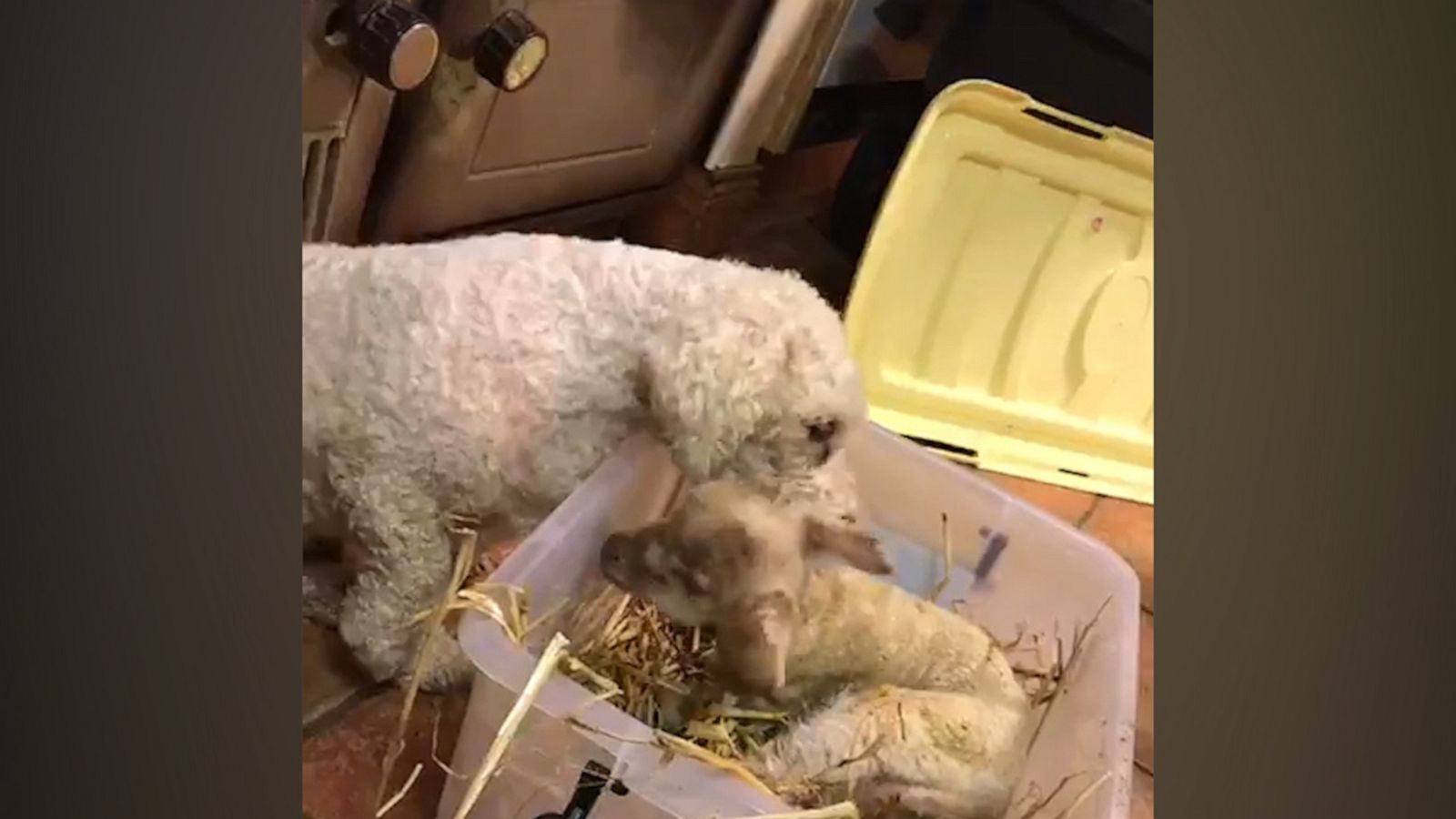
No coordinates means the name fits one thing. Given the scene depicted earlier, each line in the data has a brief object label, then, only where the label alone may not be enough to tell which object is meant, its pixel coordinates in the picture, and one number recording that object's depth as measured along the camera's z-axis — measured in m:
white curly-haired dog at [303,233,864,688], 0.74
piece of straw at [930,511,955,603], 0.80
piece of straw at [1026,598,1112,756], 0.75
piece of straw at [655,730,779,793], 0.69
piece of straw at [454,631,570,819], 0.69
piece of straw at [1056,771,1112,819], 0.71
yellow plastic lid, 0.70
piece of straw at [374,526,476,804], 0.70
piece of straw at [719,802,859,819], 0.68
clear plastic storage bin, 0.69
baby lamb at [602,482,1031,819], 0.72
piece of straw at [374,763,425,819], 0.68
